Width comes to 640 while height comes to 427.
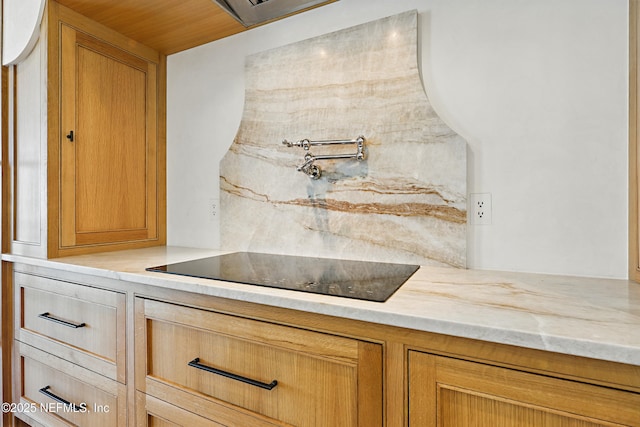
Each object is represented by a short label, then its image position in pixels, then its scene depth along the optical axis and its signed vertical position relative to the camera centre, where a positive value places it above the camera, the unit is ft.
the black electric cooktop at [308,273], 3.14 -0.64
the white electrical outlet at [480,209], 4.09 +0.04
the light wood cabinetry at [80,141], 5.00 +1.13
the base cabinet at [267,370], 2.17 -1.25
